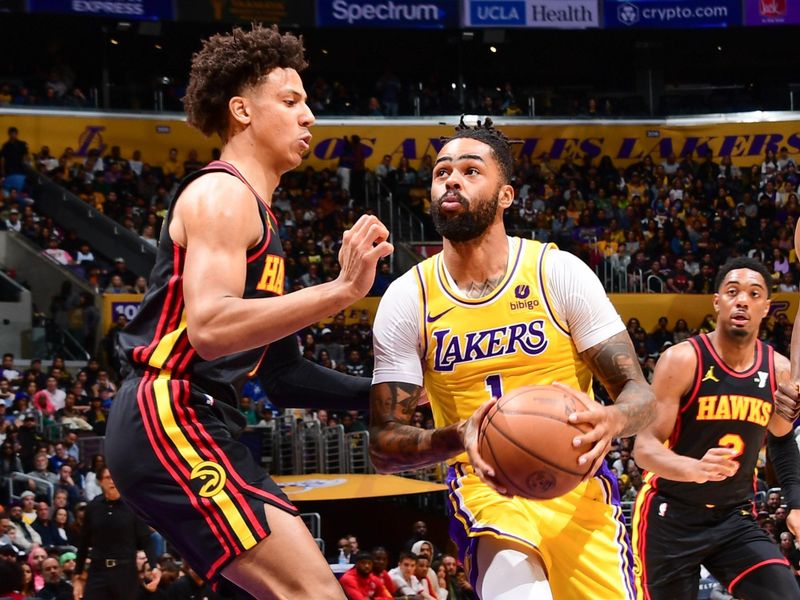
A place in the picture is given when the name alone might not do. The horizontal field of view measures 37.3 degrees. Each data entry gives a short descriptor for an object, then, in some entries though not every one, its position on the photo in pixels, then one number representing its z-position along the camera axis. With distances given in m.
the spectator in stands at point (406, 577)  11.81
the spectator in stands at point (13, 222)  20.47
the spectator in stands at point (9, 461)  13.52
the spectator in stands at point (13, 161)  21.88
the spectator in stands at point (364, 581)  11.36
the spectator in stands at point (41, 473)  13.23
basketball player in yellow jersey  4.38
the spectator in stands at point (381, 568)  11.62
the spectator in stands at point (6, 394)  15.51
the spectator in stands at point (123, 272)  20.30
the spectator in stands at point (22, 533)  11.40
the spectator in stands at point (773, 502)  14.03
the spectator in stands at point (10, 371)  16.51
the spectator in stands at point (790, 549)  12.74
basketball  3.85
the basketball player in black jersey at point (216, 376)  3.68
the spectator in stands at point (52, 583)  10.36
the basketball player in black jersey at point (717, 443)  6.30
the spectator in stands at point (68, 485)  12.86
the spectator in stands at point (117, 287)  19.67
